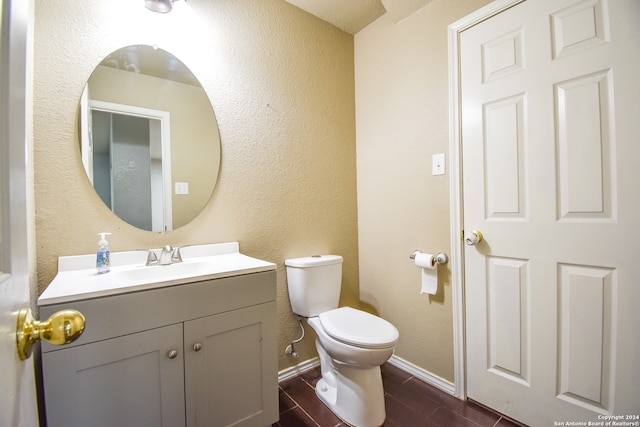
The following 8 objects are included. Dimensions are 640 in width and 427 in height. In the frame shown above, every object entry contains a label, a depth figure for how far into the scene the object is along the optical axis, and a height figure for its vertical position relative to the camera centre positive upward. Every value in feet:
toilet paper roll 5.16 -1.17
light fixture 4.20 +3.20
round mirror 4.07 +1.24
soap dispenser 3.76 -0.56
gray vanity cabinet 2.76 -1.64
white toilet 4.17 -1.98
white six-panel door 3.49 +0.01
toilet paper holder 5.11 -0.88
